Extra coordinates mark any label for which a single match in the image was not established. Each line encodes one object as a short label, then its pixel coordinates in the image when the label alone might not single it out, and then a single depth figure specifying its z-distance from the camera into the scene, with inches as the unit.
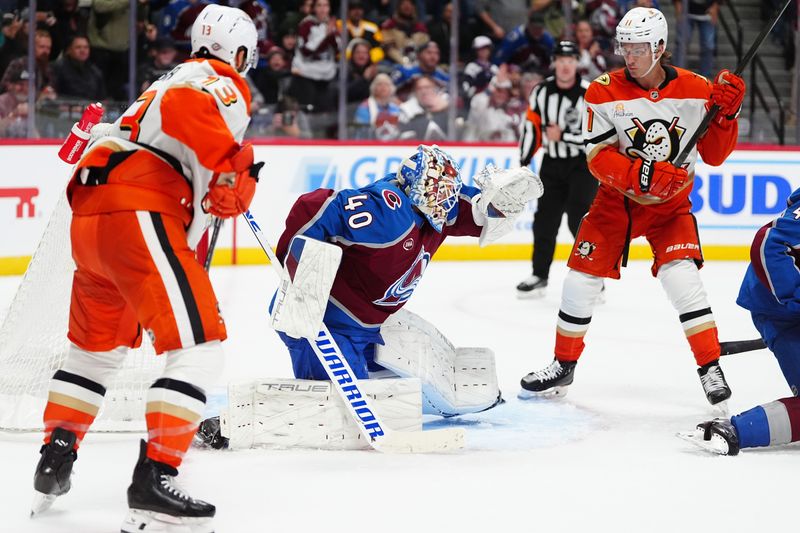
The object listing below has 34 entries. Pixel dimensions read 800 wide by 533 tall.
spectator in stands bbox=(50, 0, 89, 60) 576.4
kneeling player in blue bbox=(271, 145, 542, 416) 255.6
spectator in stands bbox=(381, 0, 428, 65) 653.3
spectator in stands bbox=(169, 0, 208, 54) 610.5
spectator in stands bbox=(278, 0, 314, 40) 633.0
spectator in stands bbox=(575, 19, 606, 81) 672.4
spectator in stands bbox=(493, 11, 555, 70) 665.0
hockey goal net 266.7
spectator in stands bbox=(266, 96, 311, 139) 608.7
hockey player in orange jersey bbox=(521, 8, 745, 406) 301.0
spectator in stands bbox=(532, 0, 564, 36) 667.4
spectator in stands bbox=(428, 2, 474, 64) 653.3
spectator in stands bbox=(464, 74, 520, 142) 636.1
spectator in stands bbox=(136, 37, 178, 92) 594.9
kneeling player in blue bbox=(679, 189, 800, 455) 247.9
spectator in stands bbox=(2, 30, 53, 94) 566.9
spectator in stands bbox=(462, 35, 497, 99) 649.6
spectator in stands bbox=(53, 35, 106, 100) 577.3
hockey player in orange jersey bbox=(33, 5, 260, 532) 193.5
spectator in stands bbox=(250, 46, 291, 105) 624.1
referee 498.0
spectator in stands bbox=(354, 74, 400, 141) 617.0
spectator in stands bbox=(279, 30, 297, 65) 631.8
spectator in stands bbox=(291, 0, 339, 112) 629.0
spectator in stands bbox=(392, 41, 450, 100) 642.8
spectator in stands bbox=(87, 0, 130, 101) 588.4
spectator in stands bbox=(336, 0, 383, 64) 643.5
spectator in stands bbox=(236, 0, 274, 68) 625.0
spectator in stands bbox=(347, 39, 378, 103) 631.2
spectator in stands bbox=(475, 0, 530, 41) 662.5
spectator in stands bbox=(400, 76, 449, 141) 627.5
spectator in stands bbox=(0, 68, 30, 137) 549.6
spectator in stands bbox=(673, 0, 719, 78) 670.5
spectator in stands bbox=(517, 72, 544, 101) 654.5
